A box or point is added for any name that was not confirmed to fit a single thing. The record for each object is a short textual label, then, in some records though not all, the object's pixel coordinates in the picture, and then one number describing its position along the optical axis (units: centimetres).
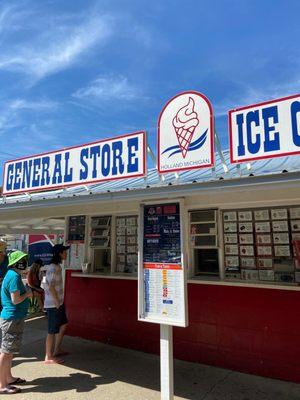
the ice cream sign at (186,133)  407
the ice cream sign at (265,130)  359
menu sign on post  411
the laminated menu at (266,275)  522
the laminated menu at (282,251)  517
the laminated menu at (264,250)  530
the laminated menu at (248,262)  540
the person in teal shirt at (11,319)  450
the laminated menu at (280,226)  521
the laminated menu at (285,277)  507
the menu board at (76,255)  720
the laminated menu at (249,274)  536
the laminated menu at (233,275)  548
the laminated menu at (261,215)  537
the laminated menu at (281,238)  519
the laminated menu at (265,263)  527
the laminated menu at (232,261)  554
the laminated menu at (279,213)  523
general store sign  467
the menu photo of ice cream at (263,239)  532
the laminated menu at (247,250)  543
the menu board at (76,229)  723
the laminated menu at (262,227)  534
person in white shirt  557
